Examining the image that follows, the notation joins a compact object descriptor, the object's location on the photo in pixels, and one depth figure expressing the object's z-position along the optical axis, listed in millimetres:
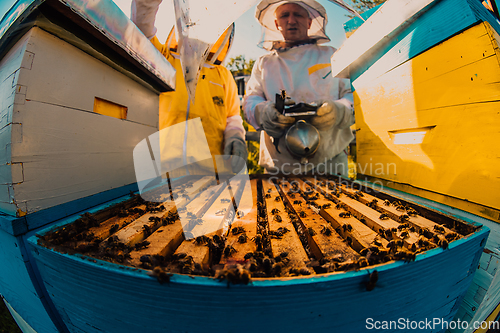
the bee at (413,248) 285
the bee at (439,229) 360
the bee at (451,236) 321
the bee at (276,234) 384
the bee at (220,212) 500
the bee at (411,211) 454
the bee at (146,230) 401
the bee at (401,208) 480
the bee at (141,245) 334
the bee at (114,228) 394
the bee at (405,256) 256
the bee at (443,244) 282
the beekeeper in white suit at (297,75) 1184
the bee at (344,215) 464
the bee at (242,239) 370
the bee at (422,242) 315
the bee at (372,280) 235
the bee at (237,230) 408
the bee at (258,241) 361
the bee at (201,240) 366
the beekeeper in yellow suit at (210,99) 987
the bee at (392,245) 307
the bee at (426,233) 346
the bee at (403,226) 381
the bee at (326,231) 386
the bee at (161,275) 226
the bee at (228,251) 333
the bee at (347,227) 391
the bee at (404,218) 421
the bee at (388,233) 365
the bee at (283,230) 399
